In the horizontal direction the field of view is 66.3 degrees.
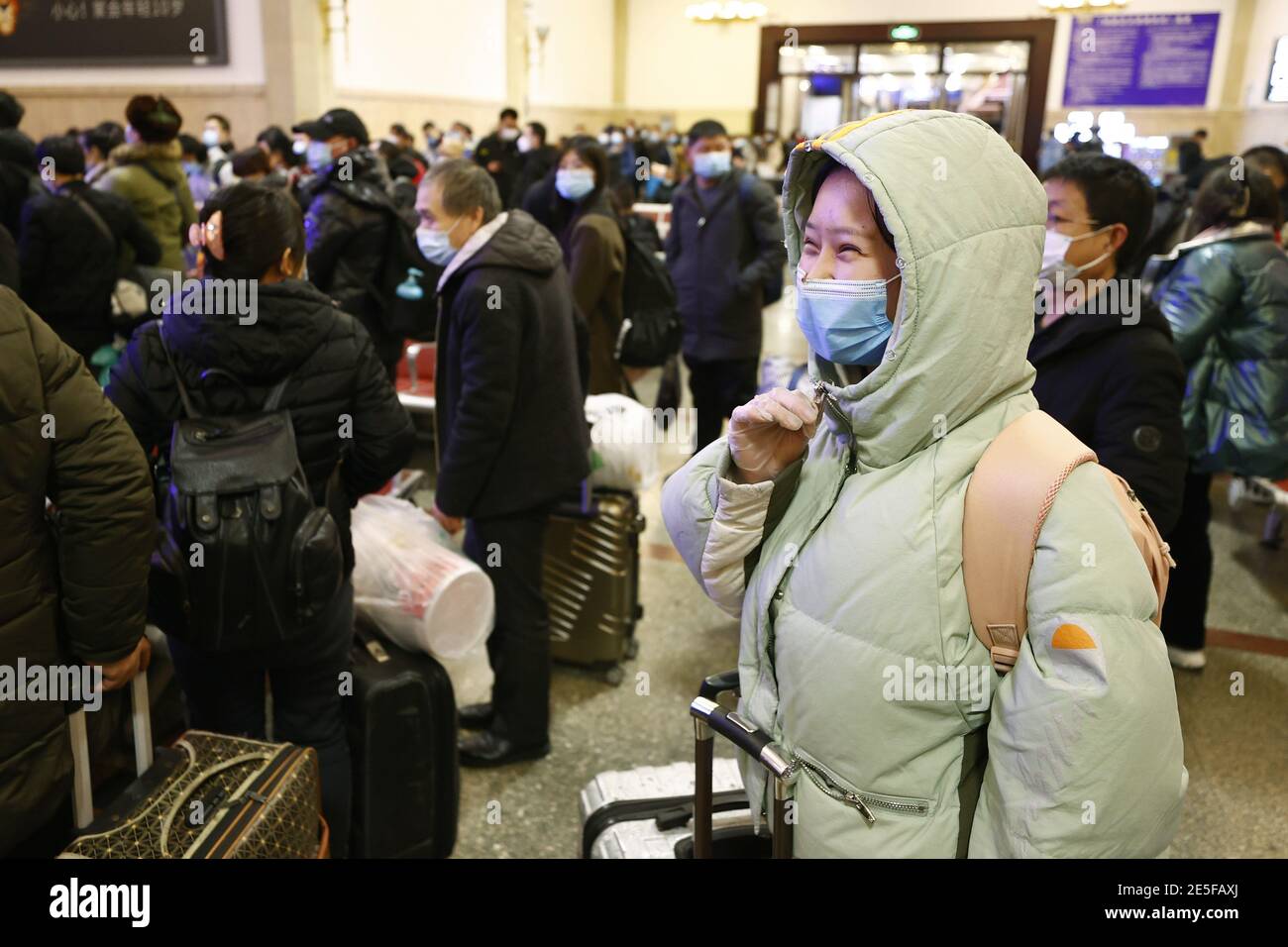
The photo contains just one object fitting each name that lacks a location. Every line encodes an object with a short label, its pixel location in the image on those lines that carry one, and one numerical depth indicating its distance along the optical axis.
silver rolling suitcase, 1.66
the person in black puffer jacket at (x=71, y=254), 4.17
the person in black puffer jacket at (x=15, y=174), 4.12
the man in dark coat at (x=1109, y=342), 2.16
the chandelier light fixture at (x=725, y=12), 20.23
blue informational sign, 17.52
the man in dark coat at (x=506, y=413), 2.53
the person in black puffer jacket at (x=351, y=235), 3.78
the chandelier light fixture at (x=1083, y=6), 16.70
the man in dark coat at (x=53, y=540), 1.51
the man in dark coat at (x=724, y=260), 4.49
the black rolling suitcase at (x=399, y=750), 2.28
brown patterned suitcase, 1.65
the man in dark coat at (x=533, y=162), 7.54
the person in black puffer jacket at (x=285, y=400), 1.95
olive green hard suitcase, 3.31
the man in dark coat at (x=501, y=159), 8.44
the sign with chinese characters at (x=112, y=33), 11.46
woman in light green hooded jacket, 1.03
